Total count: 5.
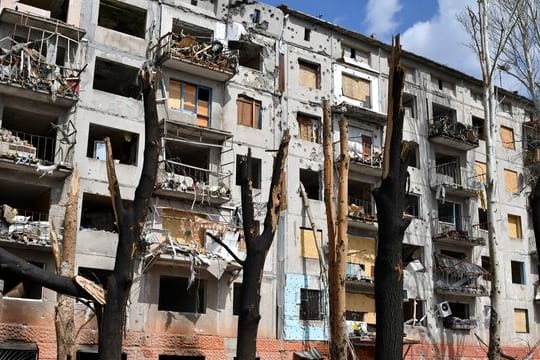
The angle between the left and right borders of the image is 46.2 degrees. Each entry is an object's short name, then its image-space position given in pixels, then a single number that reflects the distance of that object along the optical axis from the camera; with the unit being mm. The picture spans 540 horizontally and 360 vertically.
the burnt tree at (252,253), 13984
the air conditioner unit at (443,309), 33500
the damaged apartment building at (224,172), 24125
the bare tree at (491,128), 27172
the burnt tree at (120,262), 9422
